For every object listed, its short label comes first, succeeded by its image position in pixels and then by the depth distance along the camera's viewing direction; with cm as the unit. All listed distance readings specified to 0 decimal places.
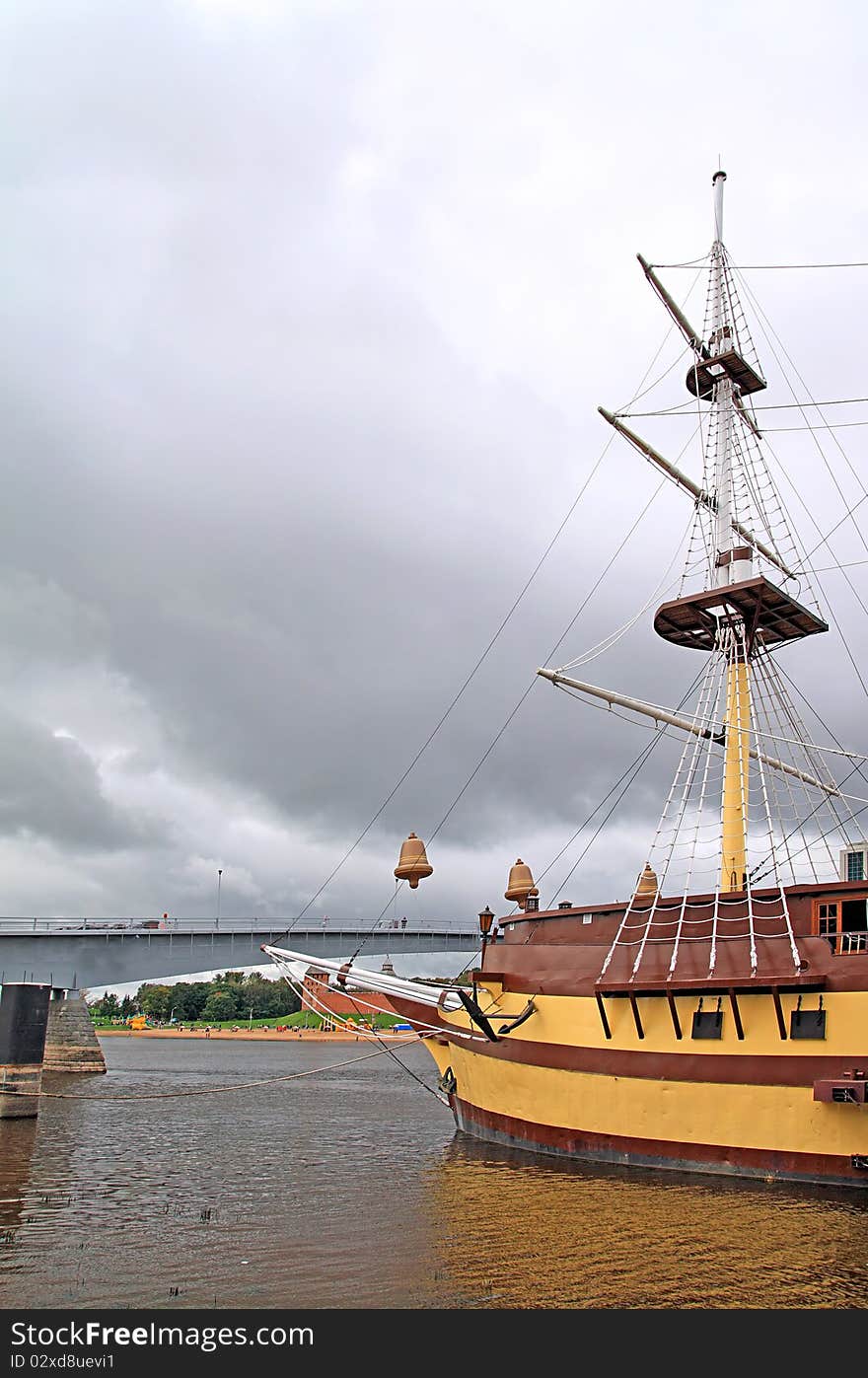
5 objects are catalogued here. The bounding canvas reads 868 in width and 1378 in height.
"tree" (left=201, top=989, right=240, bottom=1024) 14475
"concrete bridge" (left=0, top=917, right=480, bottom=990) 5391
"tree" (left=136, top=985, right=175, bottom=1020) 14975
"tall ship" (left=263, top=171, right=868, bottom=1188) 1975
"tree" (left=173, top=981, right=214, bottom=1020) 14925
